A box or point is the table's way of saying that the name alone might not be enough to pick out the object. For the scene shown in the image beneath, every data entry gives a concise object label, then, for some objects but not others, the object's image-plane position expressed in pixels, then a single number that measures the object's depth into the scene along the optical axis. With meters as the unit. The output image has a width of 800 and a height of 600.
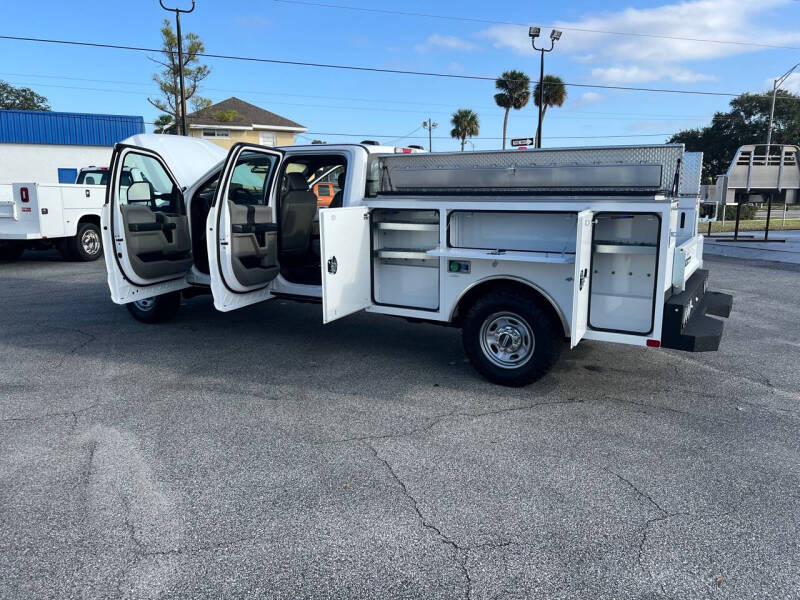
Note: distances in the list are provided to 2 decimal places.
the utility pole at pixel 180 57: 22.11
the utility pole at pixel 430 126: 67.12
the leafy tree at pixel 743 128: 52.28
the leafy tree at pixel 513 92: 42.75
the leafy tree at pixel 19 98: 72.12
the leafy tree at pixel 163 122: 39.59
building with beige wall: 41.59
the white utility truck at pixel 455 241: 4.64
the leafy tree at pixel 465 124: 54.47
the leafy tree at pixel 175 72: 34.16
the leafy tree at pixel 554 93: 39.86
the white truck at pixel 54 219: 12.14
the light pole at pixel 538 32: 26.89
